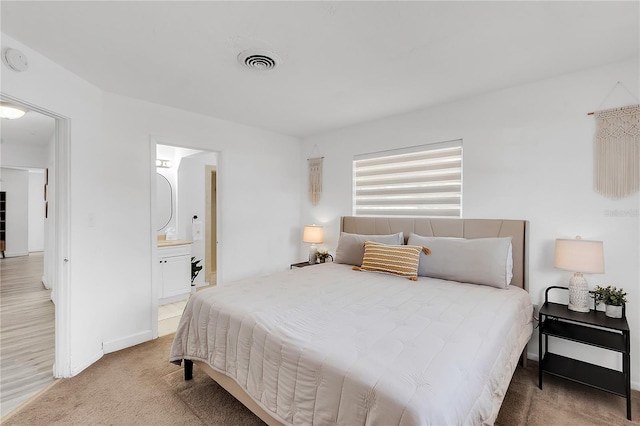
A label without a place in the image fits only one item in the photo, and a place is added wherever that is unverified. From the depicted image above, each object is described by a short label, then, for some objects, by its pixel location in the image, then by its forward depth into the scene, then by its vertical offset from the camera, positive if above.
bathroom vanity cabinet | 4.07 -0.86
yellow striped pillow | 2.78 -0.47
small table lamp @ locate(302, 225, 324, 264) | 4.14 -0.37
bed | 1.17 -0.66
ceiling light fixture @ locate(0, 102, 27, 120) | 2.88 +0.99
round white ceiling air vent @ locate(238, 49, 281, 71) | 2.12 +1.15
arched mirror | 4.73 +0.14
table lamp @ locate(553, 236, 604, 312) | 2.14 -0.37
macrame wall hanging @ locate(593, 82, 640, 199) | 2.23 +0.49
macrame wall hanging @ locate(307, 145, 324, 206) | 4.43 +0.50
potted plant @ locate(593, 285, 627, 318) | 2.16 -0.64
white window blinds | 3.20 +0.37
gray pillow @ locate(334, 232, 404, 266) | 3.25 -0.38
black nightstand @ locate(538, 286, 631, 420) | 1.97 -0.92
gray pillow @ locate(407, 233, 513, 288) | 2.49 -0.43
